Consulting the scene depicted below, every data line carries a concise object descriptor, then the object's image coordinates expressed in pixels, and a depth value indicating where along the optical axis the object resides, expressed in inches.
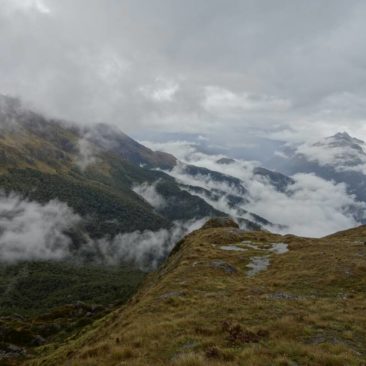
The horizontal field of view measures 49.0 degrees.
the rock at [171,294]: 1381.8
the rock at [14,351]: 4269.4
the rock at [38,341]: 5157.5
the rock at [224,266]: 1887.3
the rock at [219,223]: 4328.2
